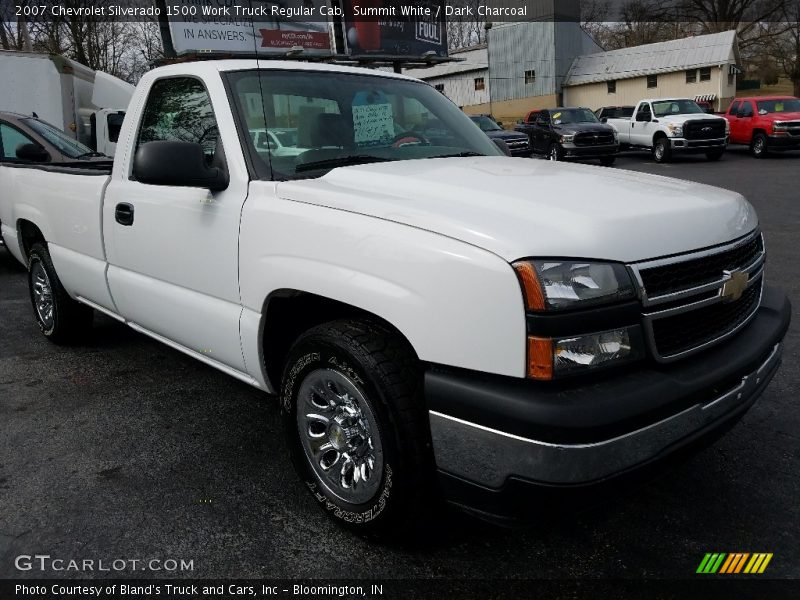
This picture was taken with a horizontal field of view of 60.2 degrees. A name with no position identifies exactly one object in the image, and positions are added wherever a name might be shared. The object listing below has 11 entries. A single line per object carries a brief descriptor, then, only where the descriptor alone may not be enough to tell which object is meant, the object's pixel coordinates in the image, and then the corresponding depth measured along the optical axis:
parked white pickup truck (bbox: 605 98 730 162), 20.39
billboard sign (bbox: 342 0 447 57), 24.19
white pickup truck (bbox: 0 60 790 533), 2.04
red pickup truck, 20.06
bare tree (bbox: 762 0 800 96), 45.84
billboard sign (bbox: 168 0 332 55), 20.94
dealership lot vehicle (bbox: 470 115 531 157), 19.43
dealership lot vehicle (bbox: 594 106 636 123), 25.28
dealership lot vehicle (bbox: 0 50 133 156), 13.65
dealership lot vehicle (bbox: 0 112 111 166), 8.17
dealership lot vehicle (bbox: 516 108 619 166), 20.73
